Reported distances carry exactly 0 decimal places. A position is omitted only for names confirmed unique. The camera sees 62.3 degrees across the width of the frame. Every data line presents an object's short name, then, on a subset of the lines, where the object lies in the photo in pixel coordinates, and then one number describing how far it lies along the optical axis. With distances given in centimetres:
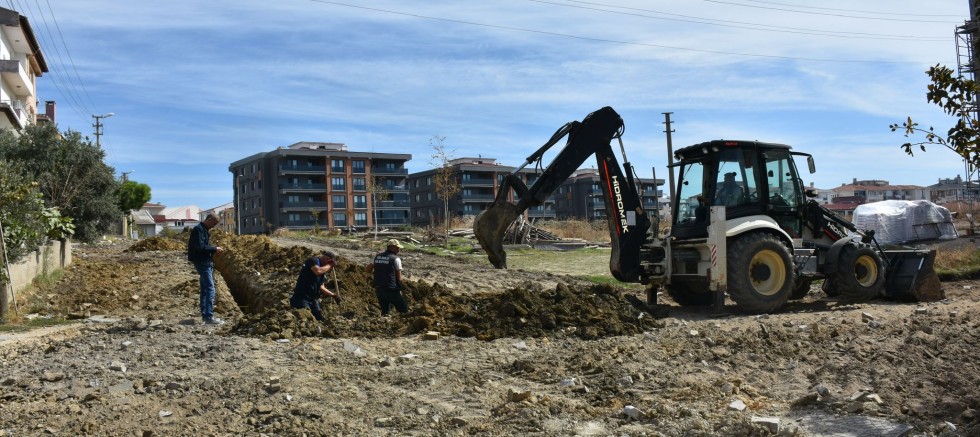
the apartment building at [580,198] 10969
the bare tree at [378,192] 5476
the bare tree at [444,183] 4203
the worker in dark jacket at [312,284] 1185
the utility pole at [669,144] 3762
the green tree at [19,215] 1396
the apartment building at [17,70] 3894
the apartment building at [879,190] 11725
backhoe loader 1233
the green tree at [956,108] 549
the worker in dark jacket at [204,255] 1155
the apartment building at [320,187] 8800
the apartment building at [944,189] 11204
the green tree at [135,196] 5828
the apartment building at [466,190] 9744
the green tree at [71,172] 2669
